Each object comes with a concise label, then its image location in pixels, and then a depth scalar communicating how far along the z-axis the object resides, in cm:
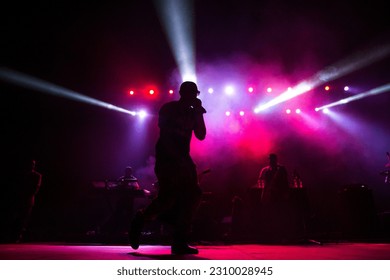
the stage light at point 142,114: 1327
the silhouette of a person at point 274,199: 841
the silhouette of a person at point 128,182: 943
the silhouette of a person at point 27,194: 902
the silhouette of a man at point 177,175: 411
